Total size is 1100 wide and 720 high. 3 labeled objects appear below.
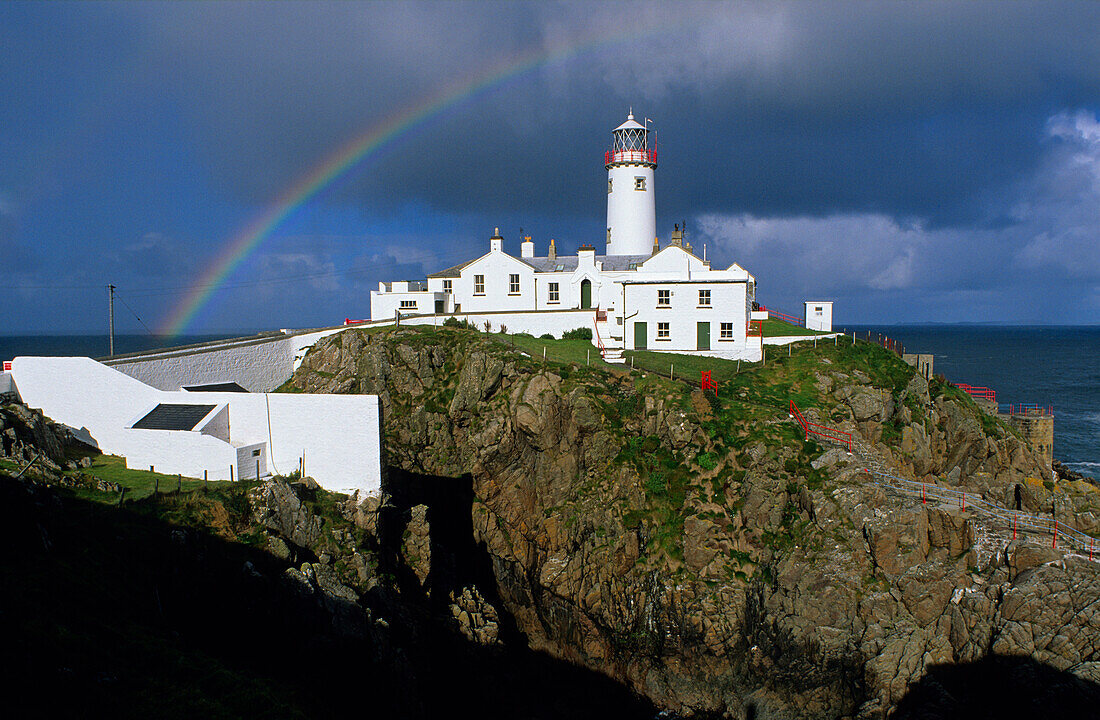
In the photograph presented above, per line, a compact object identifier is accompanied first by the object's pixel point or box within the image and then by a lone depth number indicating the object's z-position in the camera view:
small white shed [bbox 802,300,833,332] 44.94
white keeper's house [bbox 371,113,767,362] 39.41
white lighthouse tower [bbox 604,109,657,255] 52.84
